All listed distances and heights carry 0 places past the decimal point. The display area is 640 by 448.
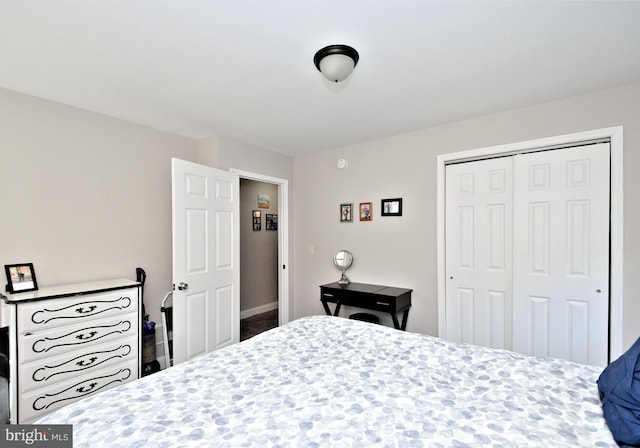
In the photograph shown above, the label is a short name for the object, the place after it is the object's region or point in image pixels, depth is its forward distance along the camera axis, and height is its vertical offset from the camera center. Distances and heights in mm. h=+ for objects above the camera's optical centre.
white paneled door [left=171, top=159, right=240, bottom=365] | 2740 -352
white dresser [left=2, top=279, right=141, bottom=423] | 1973 -856
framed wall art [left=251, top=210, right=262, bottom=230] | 4883 +60
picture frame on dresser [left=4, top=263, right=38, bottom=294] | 2184 -391
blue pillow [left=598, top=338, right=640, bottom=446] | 906 -581
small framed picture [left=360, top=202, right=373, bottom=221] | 3591 +146
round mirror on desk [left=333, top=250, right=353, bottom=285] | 3688 -462
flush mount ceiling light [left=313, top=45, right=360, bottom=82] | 1719 +931
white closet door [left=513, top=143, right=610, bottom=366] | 2387 -262
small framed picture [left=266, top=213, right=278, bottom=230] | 5137 +45
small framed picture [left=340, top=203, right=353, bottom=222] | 3745 +141
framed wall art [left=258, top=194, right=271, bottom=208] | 4977 +381
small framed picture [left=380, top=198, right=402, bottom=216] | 3379 +186
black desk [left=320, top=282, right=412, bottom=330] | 3043 -792
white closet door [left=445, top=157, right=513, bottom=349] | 2805 -282
